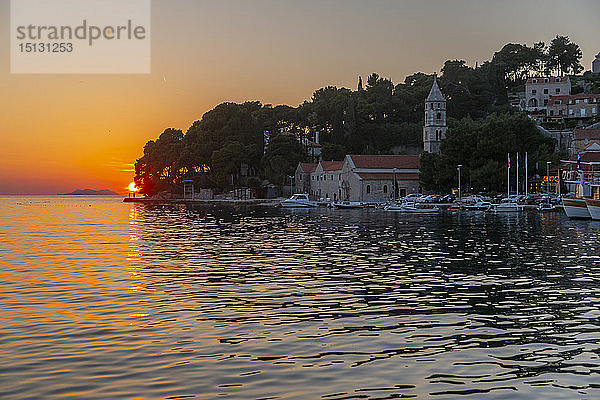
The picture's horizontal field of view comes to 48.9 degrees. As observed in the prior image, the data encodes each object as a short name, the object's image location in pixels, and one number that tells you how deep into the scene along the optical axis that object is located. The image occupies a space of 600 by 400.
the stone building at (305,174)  139.12
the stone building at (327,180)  126.31
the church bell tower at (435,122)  125.94
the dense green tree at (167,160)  184.00
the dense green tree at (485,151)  103.12
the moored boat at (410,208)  93.06
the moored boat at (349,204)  110.62
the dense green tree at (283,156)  146.12
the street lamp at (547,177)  103.65
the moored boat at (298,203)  119.69
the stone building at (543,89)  157.75
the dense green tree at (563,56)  184.38
